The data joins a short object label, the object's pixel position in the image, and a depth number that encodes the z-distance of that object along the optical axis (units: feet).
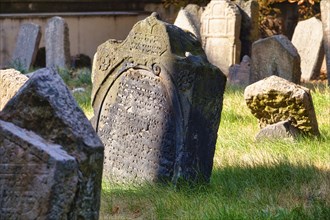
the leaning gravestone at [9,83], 23.93
